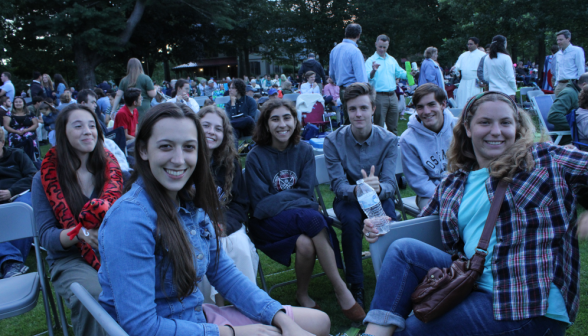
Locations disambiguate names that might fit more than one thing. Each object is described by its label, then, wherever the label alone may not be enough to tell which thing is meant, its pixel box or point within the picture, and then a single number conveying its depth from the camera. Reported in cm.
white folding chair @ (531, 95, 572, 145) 585
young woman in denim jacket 146
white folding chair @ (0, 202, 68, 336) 235
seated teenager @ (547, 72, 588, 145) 539
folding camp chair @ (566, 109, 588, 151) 480
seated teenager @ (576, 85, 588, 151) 464
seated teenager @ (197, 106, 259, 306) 283
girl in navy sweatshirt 287
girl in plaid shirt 175
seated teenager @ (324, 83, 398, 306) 322
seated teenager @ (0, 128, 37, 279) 360
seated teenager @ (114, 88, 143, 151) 648
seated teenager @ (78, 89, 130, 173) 378
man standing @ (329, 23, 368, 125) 680
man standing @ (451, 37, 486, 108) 901
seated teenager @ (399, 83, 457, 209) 342
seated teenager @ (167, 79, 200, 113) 788
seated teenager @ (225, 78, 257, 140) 748
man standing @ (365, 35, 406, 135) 736
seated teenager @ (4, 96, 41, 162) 746
